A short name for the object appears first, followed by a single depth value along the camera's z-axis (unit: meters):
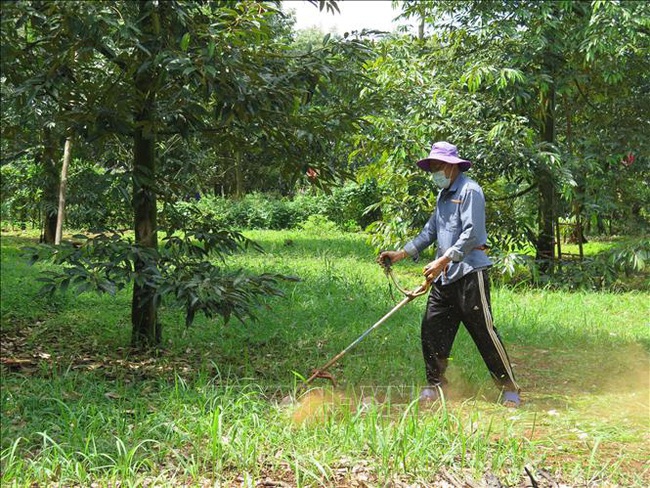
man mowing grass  4.57
